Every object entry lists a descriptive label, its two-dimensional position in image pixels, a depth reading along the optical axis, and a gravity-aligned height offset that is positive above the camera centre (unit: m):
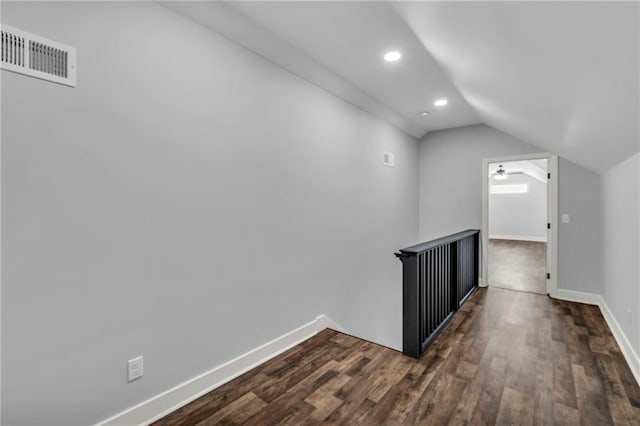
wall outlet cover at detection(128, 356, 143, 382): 1.74 -0.91
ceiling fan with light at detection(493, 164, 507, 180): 8.80 +1.04
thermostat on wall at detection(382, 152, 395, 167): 4.35 +0.74
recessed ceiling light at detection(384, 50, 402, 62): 2.63 +1.37
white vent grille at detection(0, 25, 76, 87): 1.36 +0.73
